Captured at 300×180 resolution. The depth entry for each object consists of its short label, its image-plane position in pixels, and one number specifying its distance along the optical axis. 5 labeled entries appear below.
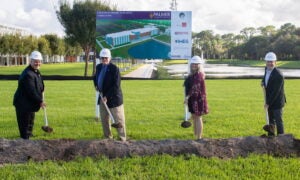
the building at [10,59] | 74.47
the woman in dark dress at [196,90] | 7.28
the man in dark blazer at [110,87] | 7.46
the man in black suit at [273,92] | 7.57
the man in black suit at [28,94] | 7.30
